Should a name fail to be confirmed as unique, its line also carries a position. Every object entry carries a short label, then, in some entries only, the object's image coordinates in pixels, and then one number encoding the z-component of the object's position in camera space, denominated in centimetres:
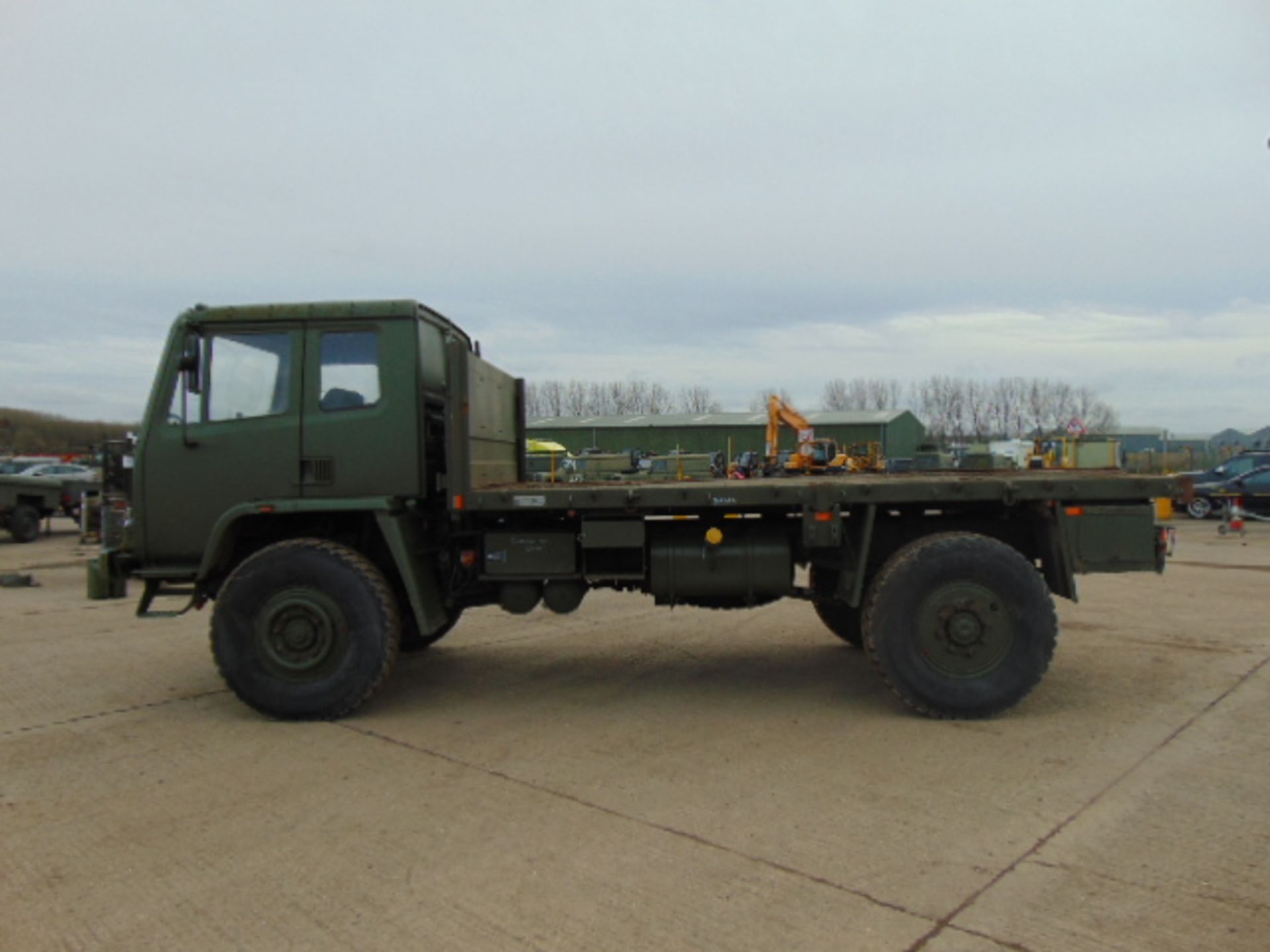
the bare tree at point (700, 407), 7319
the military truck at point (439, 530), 569
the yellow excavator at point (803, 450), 2067
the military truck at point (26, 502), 1878
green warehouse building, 4788
